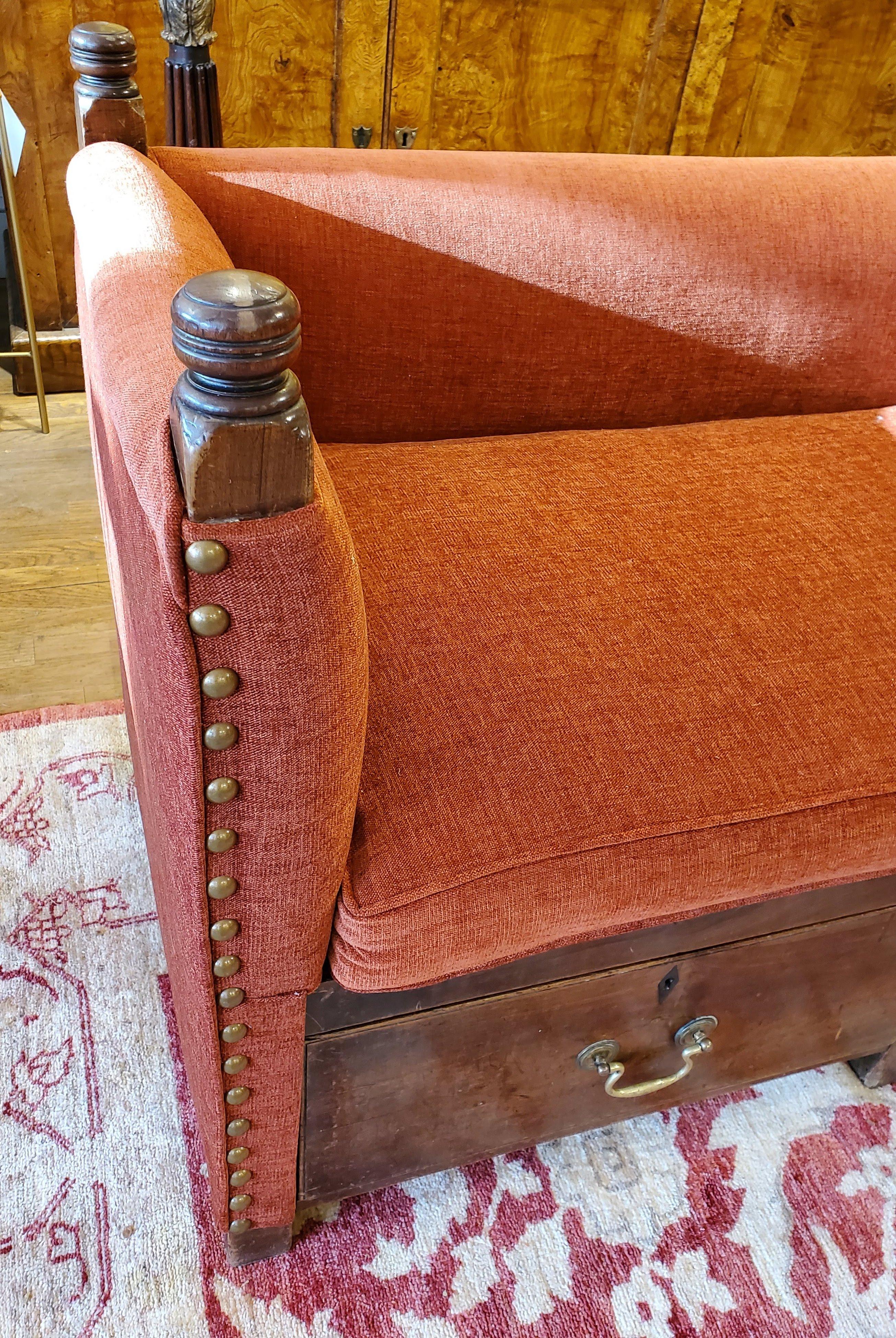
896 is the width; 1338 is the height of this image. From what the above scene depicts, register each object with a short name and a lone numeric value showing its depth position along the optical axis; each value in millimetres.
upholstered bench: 570
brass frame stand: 1711
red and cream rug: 883
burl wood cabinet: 1898
